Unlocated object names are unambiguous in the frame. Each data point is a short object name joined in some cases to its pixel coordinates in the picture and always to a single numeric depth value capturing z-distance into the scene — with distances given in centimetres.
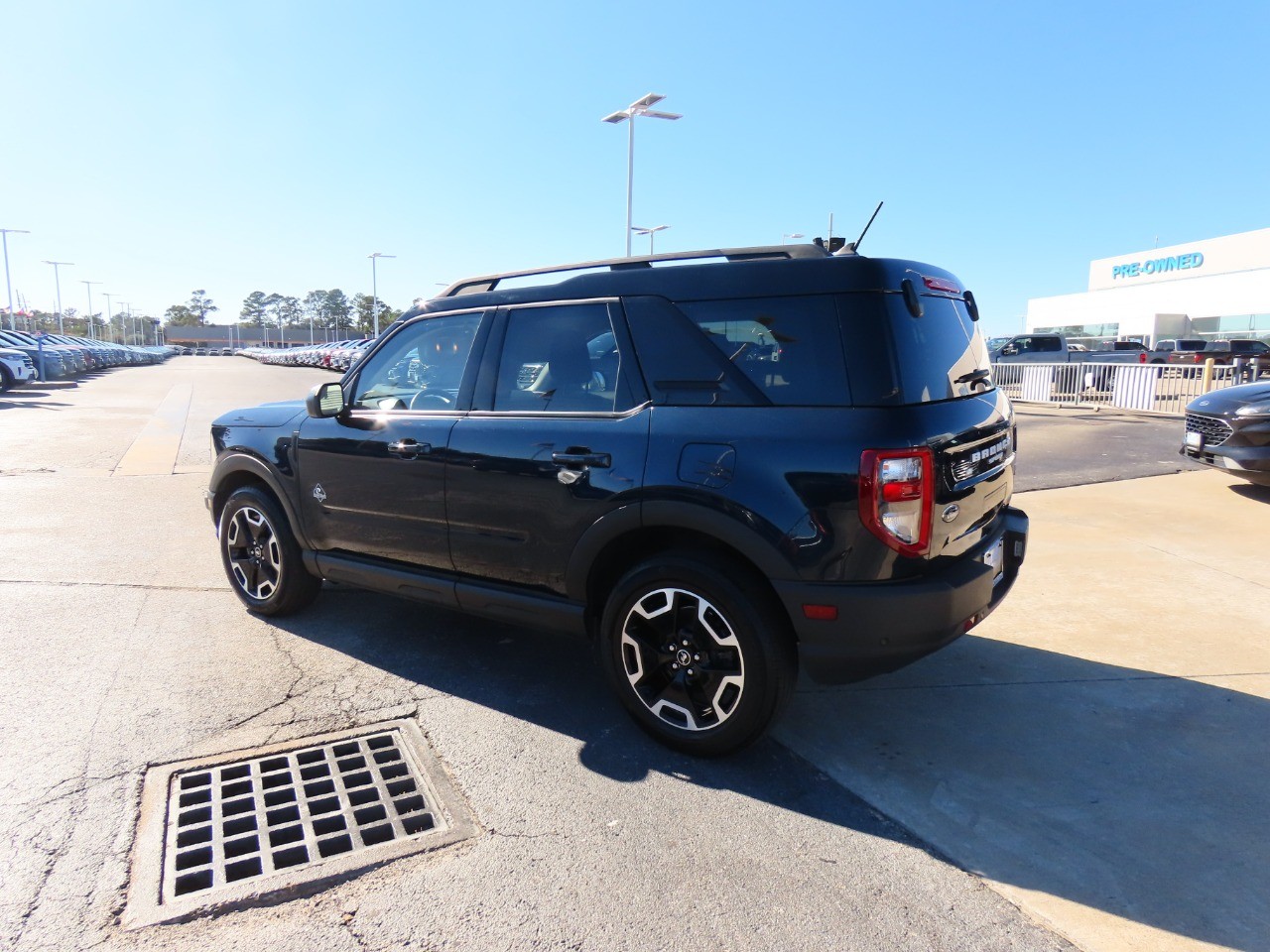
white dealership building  4584
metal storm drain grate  244
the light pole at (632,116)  2234
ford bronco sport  279
